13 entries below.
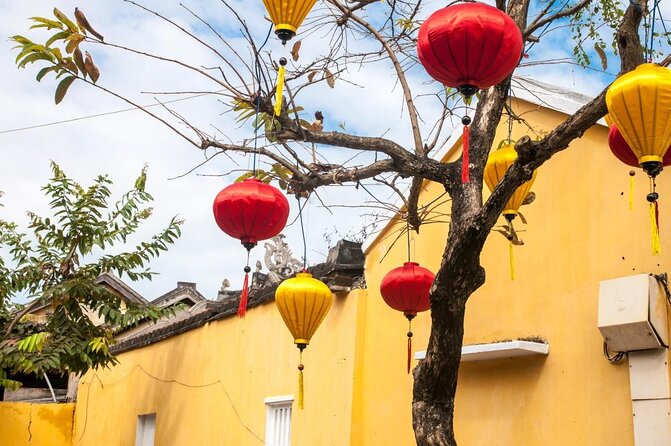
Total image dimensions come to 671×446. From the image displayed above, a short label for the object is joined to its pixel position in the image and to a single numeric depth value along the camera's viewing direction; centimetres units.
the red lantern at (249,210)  585
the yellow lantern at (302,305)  658
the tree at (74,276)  1089
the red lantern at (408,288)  687
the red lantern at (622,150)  517
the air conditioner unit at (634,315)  565
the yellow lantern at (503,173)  571
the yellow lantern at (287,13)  499
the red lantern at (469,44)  446
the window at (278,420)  921
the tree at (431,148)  507
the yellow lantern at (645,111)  429
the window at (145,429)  1270
